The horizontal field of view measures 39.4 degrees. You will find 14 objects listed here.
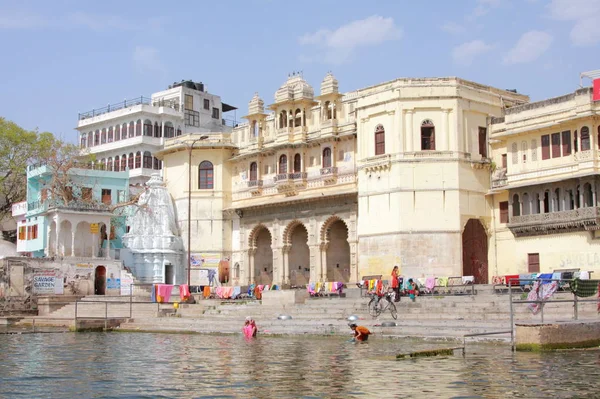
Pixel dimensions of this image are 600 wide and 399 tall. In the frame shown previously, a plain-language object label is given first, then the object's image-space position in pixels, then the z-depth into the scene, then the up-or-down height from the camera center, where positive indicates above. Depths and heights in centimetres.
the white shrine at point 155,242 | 5100 +263
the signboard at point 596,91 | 3566 +802
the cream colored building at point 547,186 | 3603 +428
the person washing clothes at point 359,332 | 2347 -138
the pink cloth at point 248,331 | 2661 -149
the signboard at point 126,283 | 4732 +13
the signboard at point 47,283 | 4384 +16
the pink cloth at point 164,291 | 3916 -29
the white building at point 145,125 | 6419 +1267
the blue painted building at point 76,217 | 4866 +412
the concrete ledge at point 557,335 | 1884 -124
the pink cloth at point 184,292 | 3771 -34
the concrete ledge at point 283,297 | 3338 -54
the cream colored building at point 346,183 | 4034 +544
